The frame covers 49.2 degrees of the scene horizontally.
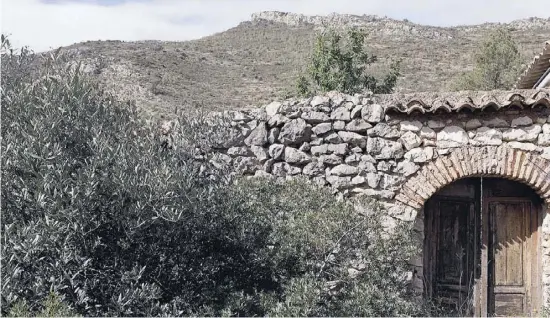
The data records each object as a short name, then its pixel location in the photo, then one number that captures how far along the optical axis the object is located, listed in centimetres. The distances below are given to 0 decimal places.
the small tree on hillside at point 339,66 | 1625
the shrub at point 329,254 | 559
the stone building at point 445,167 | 710
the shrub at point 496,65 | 1798
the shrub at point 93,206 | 461
